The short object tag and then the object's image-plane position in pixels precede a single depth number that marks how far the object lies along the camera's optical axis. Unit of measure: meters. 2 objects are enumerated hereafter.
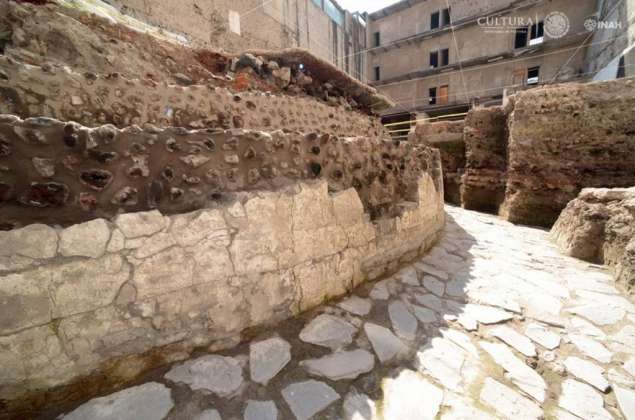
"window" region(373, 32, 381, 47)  22.00
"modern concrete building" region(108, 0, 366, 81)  9.16
